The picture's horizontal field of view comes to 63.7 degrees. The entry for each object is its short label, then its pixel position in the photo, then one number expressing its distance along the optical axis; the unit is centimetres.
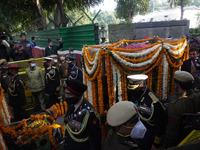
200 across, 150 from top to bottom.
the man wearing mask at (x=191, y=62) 487
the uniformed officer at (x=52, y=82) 644
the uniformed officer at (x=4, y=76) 543
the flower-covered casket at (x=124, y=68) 440
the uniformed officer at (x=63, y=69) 789
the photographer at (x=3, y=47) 743
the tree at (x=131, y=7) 3863
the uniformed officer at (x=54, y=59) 692
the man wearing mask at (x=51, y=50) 968
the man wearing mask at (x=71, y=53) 995
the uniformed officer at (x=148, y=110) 280
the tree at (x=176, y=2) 4112
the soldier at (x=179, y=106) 253
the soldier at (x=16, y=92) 507
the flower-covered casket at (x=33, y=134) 333
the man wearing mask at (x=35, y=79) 641
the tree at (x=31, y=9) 1742
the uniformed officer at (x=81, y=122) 245
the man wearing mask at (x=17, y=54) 815
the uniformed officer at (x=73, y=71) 668
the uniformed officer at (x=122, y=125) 168
